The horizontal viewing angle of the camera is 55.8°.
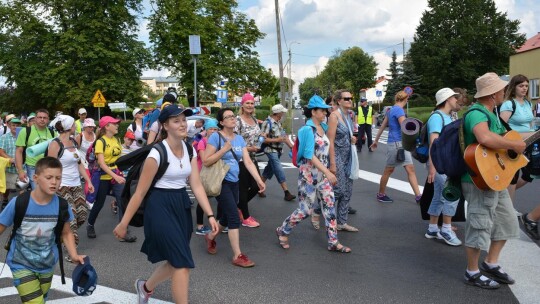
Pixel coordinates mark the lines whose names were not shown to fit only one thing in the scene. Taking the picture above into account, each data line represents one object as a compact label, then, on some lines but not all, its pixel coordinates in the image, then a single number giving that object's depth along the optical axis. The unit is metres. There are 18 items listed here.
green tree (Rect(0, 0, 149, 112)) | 33.38
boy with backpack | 3.40
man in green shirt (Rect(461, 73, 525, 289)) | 4.36
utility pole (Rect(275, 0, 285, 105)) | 29.14
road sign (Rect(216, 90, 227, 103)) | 21.17
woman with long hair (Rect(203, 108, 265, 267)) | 5.31
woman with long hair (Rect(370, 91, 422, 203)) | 7.72
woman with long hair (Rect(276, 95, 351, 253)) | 5.62
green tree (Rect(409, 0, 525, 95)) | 57.97
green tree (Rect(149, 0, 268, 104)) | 39.06
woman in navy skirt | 3.63
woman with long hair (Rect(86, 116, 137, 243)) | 6.57
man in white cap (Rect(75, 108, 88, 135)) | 15.27
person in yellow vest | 16.77
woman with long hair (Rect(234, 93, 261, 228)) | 6.79
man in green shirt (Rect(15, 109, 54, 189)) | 6.85
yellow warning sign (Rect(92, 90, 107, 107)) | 24.36
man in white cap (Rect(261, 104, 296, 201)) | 8.82
